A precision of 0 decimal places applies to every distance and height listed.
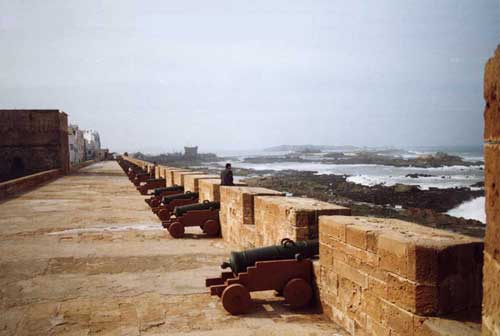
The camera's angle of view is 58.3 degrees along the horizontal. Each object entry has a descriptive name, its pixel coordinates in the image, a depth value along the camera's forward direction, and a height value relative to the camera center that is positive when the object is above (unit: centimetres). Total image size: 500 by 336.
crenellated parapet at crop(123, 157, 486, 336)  259 -83
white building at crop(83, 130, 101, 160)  7693 +135
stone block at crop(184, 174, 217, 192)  980 -73
